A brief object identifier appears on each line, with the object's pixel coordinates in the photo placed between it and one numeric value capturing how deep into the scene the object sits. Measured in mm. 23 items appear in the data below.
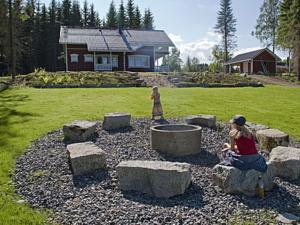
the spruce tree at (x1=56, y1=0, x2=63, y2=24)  43747
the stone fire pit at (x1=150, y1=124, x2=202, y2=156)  5026
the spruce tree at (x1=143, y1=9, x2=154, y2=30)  51385
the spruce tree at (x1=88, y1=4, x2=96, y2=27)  48550
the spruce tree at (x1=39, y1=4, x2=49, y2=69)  41041
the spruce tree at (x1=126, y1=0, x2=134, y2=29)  49371
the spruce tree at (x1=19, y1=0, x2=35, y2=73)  39035
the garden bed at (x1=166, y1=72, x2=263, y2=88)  18333
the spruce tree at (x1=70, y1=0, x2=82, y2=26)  44714
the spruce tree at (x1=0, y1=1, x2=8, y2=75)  22876
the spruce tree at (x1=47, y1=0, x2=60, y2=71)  40930
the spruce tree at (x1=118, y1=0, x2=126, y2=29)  49267
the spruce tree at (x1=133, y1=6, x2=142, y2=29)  49087
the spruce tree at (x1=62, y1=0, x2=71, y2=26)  44264
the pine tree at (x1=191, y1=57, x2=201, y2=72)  68938
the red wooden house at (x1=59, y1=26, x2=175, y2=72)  29930
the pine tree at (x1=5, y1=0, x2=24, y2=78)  19393
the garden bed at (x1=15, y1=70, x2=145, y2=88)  16813
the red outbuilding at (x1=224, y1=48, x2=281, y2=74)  36916
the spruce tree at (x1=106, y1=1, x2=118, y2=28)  48501
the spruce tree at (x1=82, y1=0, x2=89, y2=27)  48906
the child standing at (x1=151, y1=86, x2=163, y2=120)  7285
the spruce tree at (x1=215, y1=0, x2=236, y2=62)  47554
